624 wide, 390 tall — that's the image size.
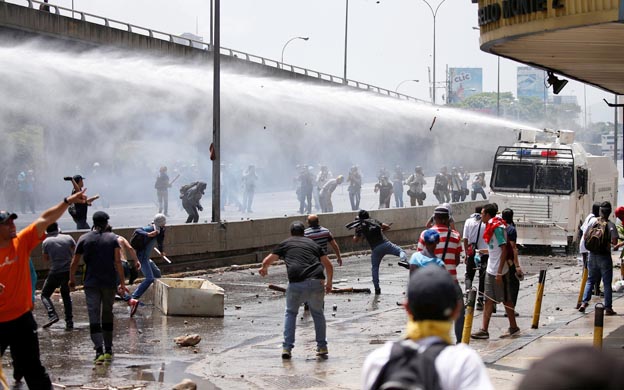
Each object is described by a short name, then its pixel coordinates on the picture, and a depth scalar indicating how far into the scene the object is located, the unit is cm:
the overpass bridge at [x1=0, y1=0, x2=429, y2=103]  3145
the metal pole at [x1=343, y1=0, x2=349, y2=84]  6164
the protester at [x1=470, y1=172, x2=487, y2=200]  4246
